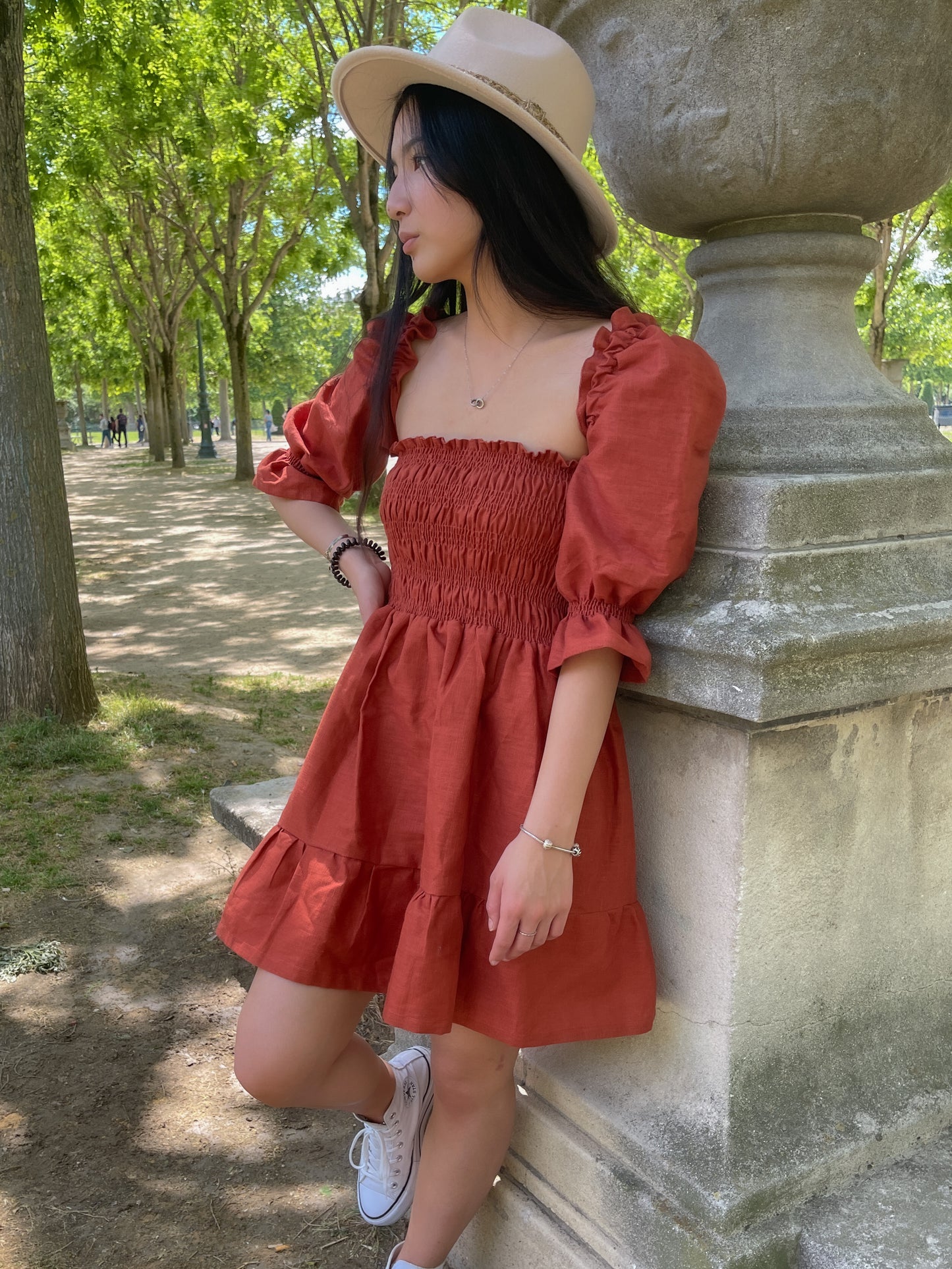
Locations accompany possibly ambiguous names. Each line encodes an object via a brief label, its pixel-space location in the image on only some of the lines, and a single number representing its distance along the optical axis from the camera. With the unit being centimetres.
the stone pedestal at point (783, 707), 148
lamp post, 2778
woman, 147
